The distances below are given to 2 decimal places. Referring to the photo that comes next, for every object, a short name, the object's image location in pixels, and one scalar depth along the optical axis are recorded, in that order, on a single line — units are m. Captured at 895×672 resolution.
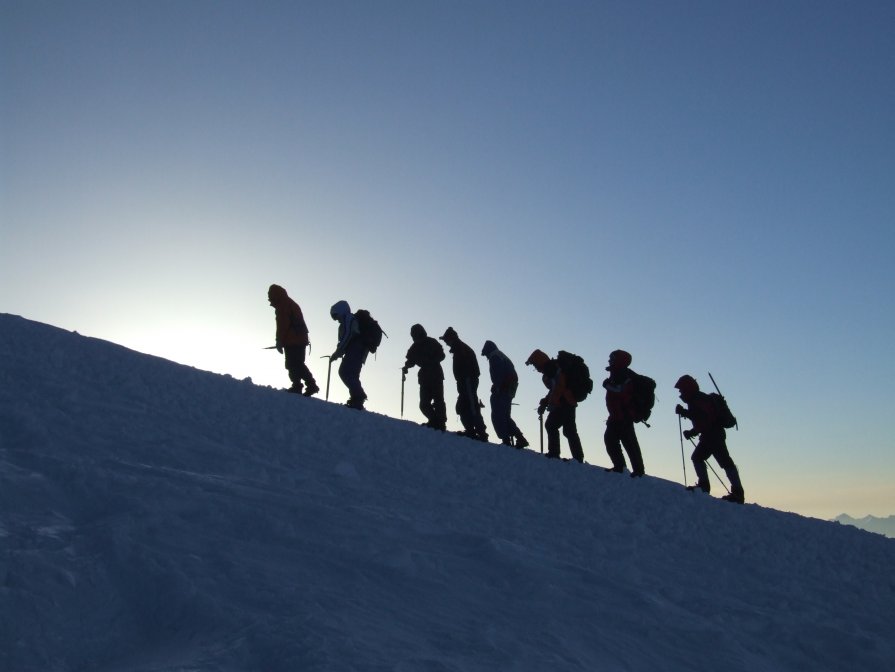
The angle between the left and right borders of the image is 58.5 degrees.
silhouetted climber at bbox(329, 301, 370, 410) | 12.85
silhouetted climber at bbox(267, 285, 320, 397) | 13.16
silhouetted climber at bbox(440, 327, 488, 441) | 13.09
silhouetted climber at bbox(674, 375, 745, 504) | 11.43
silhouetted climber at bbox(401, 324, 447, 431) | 12.94
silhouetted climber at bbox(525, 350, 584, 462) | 12.21
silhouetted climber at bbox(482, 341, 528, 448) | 13.45
